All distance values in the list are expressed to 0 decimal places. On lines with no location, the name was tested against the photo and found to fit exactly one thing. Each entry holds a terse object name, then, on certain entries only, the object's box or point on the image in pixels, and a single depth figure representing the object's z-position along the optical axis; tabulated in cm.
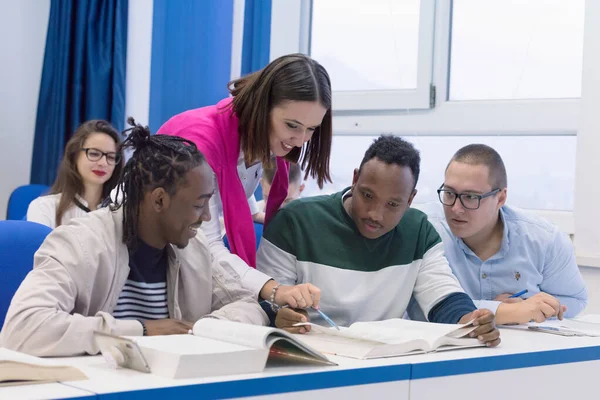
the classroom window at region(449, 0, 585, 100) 341
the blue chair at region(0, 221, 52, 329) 176
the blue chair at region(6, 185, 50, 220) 416
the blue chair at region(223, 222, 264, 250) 267
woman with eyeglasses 356
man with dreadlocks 136
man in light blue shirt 227
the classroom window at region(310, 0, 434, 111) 378
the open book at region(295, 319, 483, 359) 140
